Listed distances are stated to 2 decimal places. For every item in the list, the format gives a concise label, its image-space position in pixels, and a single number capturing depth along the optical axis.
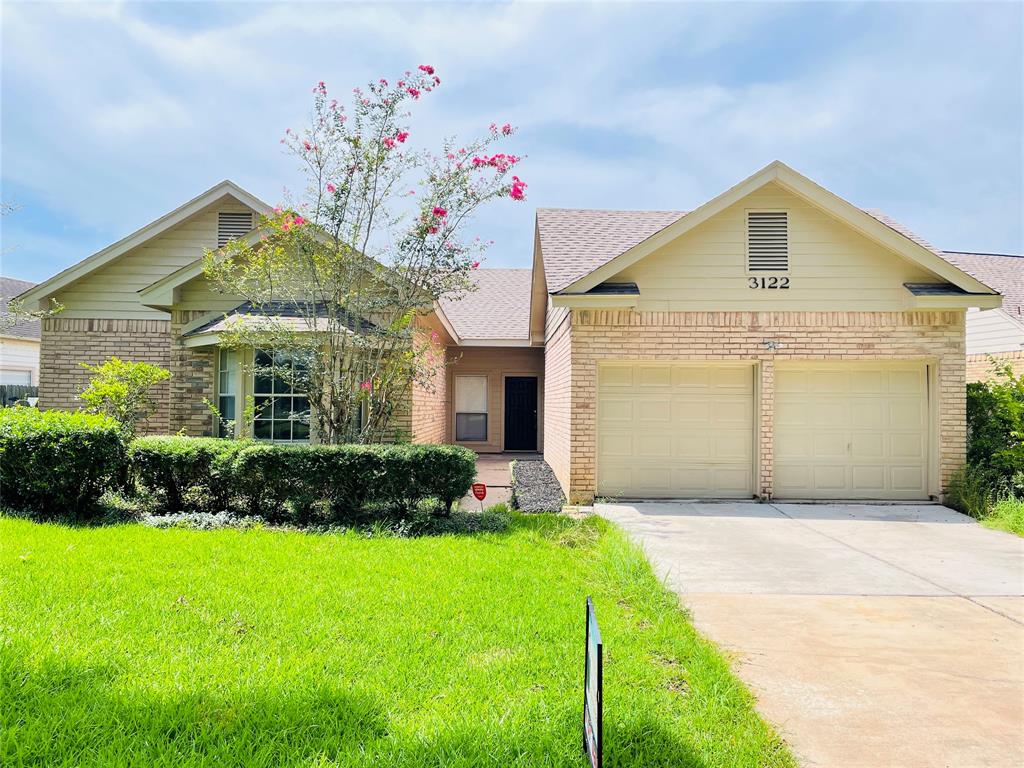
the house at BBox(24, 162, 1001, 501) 9.62
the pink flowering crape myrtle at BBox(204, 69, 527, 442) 8.32
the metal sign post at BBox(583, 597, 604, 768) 2.07
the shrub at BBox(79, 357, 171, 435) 10.66
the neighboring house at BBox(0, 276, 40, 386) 24.61
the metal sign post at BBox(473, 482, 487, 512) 7.67
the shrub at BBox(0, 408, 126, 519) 7.18
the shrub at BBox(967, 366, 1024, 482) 9.13
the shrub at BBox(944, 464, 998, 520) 8.91
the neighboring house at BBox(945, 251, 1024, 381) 14.62
